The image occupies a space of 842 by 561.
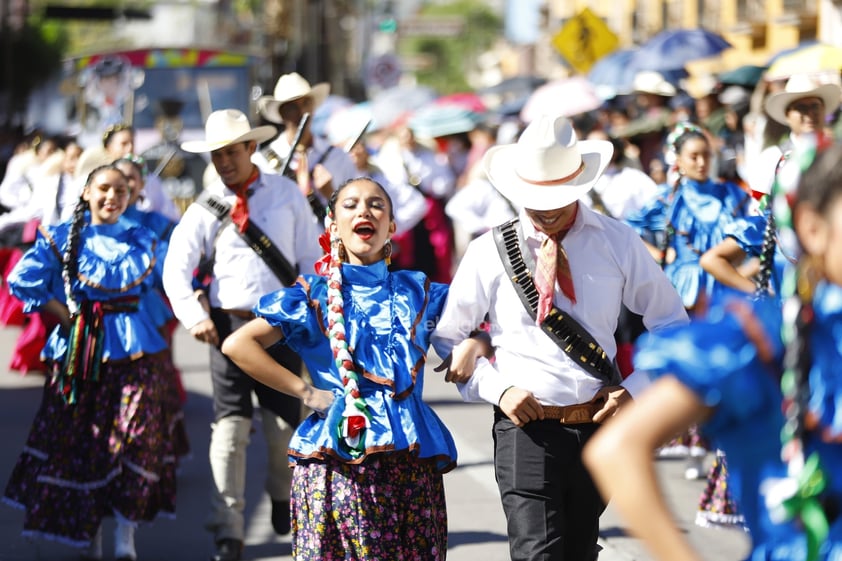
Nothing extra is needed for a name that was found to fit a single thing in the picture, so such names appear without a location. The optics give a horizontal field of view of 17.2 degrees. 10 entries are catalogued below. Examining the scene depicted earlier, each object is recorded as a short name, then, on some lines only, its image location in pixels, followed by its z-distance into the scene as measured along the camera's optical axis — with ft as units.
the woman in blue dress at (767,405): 15.41
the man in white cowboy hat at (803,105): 44.60
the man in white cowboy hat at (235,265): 40.44
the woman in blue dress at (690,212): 48.74
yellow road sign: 111.60
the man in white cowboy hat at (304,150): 51.94
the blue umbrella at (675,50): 96.64
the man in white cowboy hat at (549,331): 28.29
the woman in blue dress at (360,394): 28.69
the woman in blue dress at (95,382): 40.19
